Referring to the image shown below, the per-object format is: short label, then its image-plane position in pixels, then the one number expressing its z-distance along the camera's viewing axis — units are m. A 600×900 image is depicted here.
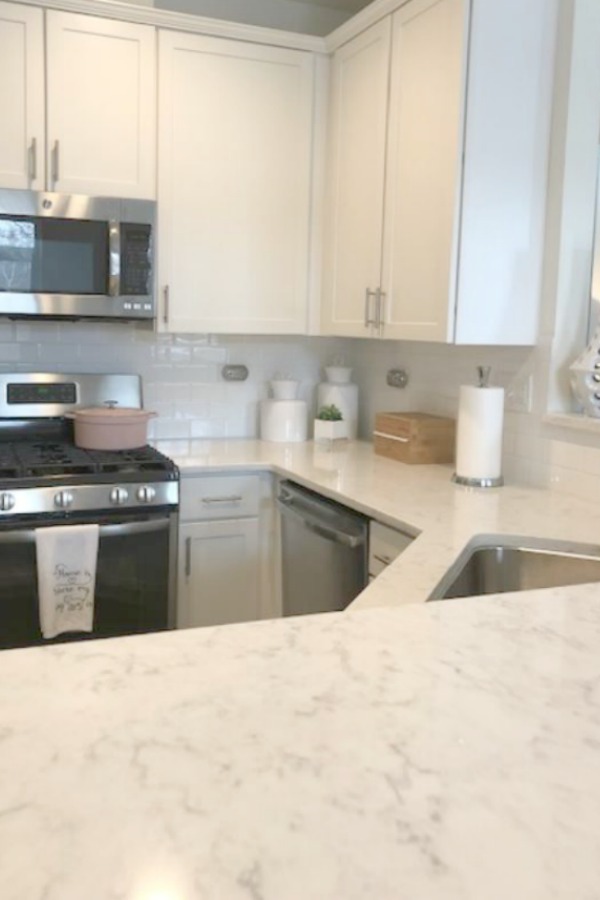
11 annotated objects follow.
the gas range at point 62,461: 2.47
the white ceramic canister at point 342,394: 3.47
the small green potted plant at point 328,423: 3.33
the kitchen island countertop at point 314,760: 0.60
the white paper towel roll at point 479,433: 2.47
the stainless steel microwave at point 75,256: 2.80
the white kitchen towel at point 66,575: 2.46
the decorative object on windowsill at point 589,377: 2.37
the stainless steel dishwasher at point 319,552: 2.42
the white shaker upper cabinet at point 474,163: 2.41
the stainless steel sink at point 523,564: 1.92
